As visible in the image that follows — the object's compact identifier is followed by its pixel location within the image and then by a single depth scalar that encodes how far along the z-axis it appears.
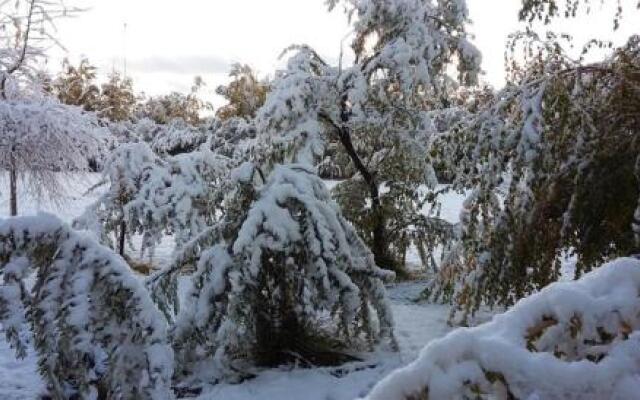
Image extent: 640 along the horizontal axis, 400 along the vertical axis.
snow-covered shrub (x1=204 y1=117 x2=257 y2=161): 10.58
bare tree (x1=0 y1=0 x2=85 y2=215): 8.98
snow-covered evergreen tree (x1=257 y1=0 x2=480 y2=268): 8.10
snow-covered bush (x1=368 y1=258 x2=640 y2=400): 1.43
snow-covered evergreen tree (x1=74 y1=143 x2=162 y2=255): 9.32
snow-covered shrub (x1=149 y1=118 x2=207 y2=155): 12.03
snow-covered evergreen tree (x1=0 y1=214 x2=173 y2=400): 2.58
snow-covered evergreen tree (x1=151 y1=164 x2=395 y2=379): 4.91
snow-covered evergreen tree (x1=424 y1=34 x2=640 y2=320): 4.36
